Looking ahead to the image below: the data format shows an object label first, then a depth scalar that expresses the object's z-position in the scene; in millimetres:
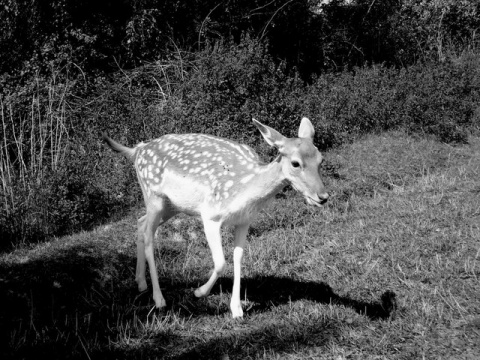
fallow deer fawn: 4387
